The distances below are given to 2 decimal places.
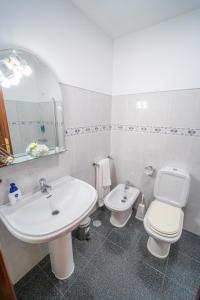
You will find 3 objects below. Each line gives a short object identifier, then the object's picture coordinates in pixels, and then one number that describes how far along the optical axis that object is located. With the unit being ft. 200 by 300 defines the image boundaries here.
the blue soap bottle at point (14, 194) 3.25
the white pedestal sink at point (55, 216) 2.65
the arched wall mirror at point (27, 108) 3.08
